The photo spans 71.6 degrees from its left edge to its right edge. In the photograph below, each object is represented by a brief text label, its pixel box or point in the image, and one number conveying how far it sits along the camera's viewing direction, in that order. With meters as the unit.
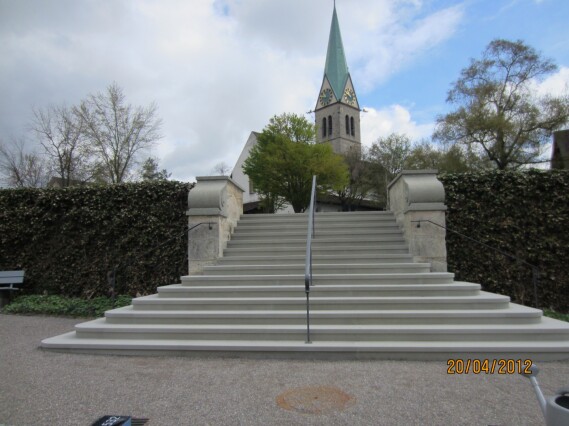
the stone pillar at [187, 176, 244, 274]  7.62
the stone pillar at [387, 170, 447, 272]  7.19
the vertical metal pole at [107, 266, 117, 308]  7.88
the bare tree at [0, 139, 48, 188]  27.73
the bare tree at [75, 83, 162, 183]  25.44
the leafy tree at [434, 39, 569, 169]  26.20
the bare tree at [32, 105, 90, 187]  25.12
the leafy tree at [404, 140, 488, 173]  27.14
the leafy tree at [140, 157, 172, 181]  38.62
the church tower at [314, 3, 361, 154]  62.91
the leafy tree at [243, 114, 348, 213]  21.88
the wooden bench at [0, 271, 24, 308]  8.77
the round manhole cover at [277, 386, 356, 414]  3.38
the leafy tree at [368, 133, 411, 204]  41.44
